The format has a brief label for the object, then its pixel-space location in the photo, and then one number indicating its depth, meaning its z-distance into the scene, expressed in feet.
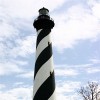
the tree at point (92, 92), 126.84
